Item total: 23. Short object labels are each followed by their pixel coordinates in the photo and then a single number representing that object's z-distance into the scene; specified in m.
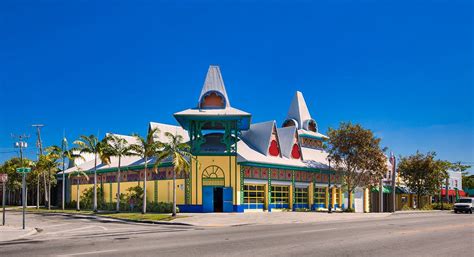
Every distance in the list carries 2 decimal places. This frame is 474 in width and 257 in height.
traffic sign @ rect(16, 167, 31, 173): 27.55
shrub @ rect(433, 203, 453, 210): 73.81
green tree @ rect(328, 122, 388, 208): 54.25
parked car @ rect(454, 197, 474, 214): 55.03
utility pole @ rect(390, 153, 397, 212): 60.05
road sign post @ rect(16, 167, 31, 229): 27.55
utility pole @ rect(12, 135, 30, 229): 30.14
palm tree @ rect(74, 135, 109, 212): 49.16
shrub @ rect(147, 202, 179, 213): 46.12
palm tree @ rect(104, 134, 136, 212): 47.37
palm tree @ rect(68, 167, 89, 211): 57.27
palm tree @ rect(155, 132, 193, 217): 37.97
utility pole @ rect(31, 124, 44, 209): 73.44
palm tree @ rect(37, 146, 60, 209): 59.34
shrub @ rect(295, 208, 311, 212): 52.12
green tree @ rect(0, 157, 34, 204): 77.62
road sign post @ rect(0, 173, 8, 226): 28.22
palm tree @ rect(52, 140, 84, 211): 57.70
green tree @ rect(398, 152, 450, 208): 68.04
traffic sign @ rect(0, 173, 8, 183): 28.22
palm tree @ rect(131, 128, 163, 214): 42.75
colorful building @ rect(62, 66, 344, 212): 45.84
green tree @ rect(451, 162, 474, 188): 111.90
